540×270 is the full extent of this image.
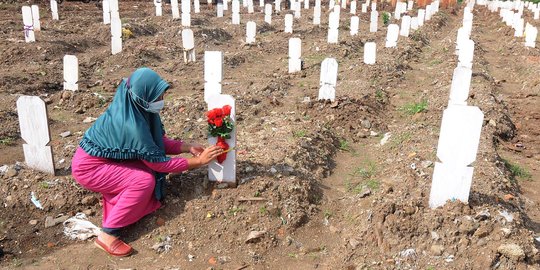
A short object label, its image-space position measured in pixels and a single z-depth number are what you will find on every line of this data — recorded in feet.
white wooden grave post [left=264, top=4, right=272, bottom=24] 64.03
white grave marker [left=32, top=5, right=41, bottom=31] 47.78
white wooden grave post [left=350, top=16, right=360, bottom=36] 53.57
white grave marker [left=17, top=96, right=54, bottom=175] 14.17
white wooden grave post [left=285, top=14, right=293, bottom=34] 54.31
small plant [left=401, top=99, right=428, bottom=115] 24.00
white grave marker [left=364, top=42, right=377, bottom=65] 33.58
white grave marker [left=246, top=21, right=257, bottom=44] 44.50
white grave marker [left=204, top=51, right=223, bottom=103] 24.22
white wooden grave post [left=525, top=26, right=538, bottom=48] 45.80
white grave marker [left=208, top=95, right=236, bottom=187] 12.98
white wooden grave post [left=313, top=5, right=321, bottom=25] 65.66
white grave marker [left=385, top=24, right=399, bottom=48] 42.22
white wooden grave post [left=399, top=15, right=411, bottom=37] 49.47
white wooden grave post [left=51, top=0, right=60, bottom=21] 59.21
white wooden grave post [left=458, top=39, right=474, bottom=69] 30.50
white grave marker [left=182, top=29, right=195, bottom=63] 34.46
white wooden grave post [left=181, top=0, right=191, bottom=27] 53.06
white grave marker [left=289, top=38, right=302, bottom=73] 32.28
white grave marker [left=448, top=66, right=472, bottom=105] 22.94
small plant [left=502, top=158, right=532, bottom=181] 17.75
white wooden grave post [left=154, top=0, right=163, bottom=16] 65.45
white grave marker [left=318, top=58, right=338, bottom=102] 24.25
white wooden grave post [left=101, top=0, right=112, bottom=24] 55.18
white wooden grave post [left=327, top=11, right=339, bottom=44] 45.51
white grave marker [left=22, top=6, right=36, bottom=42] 39.86
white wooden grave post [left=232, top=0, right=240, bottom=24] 60.00
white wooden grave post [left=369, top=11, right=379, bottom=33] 58.54
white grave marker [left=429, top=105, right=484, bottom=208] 11.34
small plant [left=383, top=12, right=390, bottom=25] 68.23
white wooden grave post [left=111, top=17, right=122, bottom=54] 37.42
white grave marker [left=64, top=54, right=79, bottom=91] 25.75
